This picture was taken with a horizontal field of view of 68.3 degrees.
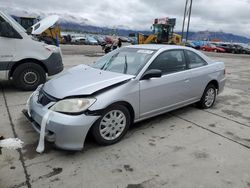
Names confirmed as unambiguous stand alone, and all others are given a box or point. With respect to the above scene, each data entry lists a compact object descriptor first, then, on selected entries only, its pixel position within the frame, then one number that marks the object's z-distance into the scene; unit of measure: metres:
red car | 27.85
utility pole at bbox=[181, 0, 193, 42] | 34.67
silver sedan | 2.37
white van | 4.42
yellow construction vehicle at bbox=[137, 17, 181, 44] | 18.64
